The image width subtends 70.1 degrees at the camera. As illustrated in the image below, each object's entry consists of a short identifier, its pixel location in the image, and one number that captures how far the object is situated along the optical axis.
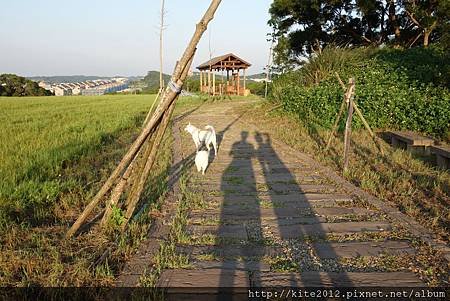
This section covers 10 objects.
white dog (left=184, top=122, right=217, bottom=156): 6.80
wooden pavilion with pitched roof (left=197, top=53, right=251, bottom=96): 29.27
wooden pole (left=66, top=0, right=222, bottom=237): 3.21
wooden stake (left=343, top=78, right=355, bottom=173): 5.61
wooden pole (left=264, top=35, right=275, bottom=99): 24.17
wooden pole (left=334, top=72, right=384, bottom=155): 6.78
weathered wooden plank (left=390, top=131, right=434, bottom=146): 7.10
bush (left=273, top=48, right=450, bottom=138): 8.80
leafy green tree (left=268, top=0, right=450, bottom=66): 19.53
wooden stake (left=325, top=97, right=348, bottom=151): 6.61
